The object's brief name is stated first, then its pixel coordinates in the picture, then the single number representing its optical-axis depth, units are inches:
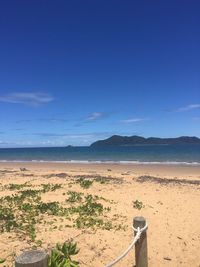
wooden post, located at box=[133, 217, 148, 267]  146.5
